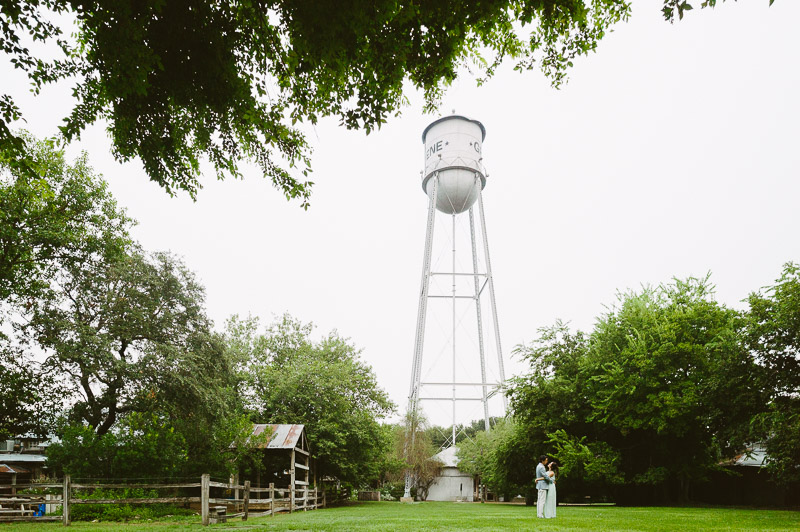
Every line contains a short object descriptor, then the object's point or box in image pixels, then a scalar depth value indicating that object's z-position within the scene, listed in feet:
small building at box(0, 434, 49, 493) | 111.96
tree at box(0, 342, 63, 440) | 59.91
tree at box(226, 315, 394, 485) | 102.78
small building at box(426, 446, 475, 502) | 166.91
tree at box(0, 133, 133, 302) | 52.13
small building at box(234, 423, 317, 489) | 79.82
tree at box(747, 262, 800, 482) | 59.47
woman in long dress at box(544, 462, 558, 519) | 47.73
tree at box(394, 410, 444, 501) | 143.23
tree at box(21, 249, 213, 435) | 60.13
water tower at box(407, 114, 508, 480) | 113.91
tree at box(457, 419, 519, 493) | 103.09
